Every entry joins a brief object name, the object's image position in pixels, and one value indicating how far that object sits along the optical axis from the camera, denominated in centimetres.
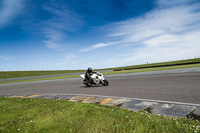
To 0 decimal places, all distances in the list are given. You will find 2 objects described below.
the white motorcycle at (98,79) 1173
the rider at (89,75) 1186
